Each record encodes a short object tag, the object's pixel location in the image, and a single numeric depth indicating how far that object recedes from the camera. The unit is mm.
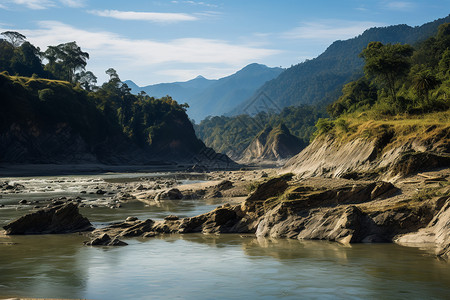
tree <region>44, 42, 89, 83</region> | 159125
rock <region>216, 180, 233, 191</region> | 40344
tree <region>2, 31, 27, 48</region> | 160875
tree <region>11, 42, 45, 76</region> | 140500
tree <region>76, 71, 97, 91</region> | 168250
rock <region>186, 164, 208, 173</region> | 108250
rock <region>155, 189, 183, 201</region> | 37722
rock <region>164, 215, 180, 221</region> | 23156
